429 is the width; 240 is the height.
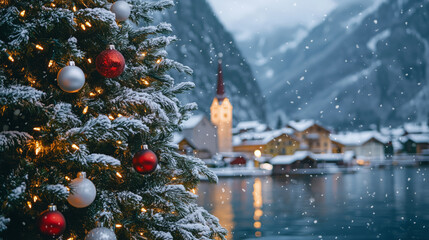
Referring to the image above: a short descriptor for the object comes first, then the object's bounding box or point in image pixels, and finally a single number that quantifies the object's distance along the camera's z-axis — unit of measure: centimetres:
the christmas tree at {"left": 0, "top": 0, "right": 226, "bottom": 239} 247
